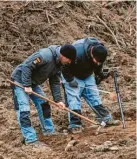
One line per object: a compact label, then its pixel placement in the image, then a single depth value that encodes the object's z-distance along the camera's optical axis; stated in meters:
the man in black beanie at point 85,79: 13.49
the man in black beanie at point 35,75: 12.50
